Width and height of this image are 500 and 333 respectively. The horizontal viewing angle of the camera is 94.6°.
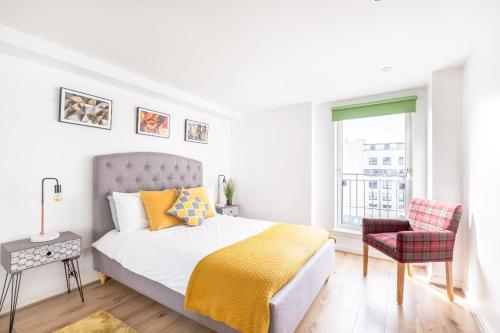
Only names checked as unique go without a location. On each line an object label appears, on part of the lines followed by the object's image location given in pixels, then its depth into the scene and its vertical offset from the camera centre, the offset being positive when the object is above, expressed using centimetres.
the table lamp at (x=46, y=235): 196 -60
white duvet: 179 -70
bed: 159 -80
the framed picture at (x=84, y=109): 230 +61
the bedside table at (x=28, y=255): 175 -72
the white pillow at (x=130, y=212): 238 -48
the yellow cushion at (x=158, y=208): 246 -46
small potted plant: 428 -46
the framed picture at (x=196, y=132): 363 +58
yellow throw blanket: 138 -74
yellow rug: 175 -124
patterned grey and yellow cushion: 261 -49
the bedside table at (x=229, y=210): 375 -70
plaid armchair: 211 -68
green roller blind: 309 +86
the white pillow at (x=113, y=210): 245 -46
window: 331 +2
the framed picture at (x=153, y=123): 298 +60
